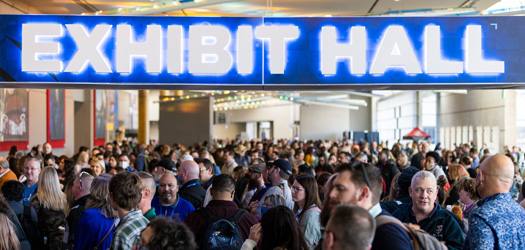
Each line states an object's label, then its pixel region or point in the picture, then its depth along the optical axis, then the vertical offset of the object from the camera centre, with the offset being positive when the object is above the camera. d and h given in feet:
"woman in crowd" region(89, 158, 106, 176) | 37.50 -2.17
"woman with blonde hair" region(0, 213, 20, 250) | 17.51 -2.70
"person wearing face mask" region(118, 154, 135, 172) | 46.62 -2.45
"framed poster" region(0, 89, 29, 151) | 68.28 +0.64
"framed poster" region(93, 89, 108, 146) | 120.57 +1.39
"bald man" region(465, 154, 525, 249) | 14.38 -1.78
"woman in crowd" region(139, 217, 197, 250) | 12.31 -1.91
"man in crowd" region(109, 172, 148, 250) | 15.80 -1.90
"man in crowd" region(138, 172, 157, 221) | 18.80 -1.89
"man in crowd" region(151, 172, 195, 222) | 22.70 -2.42
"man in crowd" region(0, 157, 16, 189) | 31.12 -2.18
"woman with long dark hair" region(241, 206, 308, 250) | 15.39 -2.27
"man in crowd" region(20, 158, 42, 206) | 30.07 -2.07
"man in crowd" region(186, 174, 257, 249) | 19.56 -2.42
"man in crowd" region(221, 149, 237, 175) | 45.40 -2.56
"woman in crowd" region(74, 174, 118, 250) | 18.07 -2.61
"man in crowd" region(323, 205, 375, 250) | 10.66 -1.54
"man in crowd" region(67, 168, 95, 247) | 21.93 -2.41
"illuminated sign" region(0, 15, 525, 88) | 27.32 +2.83
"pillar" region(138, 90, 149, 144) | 142.41 +1.54
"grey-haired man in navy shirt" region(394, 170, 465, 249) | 17.84 -2.37
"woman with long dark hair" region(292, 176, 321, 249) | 19.24 -2.31
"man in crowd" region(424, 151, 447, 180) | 35.23 -2.11
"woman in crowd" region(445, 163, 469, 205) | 27.68 -2.23
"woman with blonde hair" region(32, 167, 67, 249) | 23.35 -2.77
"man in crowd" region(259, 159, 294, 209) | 26.81 -2.01
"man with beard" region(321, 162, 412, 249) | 12.51 -1.12
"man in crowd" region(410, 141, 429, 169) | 47.13 -2.30
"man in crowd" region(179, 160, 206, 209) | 26.63 -2.28
